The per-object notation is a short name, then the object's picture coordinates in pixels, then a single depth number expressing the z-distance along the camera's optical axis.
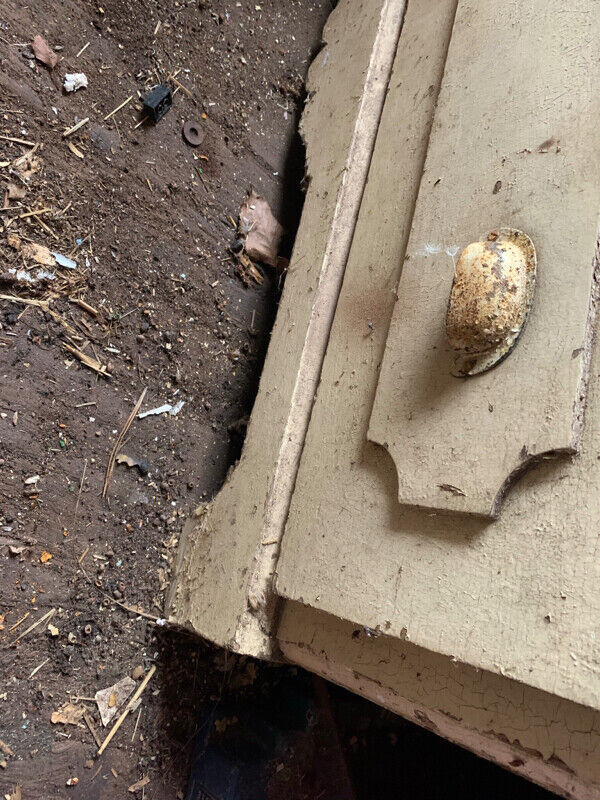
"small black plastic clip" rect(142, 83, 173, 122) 0.50
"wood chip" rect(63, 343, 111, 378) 0.47
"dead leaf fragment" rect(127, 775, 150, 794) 0.48
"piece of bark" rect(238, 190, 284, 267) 0.58
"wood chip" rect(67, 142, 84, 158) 0.47
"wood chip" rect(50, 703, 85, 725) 0.44
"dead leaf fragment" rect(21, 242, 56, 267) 0.44
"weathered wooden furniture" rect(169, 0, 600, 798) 0.32
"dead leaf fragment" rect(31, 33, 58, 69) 0.45
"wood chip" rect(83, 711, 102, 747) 0.46
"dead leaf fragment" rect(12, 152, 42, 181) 0.44
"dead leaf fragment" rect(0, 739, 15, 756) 0.42
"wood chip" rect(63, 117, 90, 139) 0.46
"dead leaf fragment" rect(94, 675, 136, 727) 0.47
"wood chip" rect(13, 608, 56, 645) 0.43
